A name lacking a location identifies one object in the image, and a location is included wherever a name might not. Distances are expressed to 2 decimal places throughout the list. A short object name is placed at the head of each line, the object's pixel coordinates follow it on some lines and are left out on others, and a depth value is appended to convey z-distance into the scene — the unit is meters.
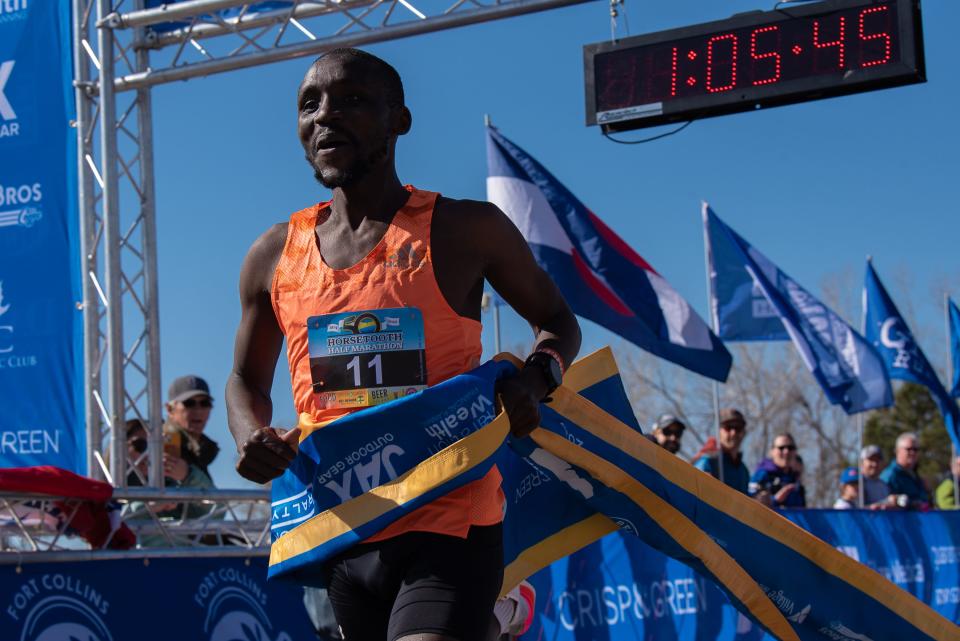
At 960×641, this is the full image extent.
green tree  40.00
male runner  3.21
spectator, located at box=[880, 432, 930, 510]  12.27
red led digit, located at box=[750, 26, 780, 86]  8.85
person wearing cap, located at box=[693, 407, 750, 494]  9.95
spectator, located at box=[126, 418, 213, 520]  7.29
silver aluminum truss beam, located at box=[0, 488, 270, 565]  6.03
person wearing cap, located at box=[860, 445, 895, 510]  12.35
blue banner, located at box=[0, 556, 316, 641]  5.62
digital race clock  8.59
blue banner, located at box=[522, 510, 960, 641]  7.72
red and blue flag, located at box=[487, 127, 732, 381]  10.77
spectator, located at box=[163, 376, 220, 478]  8.02
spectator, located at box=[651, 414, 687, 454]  10.08
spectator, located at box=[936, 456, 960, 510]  14.87
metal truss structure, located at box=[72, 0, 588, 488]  9.05
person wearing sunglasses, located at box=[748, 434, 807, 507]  10.71
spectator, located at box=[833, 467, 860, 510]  12.60
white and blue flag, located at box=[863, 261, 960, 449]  15.34
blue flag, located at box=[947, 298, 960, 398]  18.30
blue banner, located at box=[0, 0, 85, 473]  8.87
